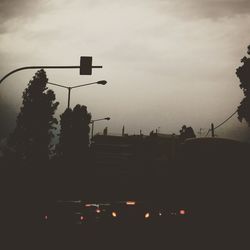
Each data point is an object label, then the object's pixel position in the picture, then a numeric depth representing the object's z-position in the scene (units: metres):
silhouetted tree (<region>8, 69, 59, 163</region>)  59.81
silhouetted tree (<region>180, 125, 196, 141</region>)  112.59
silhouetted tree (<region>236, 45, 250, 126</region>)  38.31
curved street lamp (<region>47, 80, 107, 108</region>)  30.01
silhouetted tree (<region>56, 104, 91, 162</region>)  72.75
